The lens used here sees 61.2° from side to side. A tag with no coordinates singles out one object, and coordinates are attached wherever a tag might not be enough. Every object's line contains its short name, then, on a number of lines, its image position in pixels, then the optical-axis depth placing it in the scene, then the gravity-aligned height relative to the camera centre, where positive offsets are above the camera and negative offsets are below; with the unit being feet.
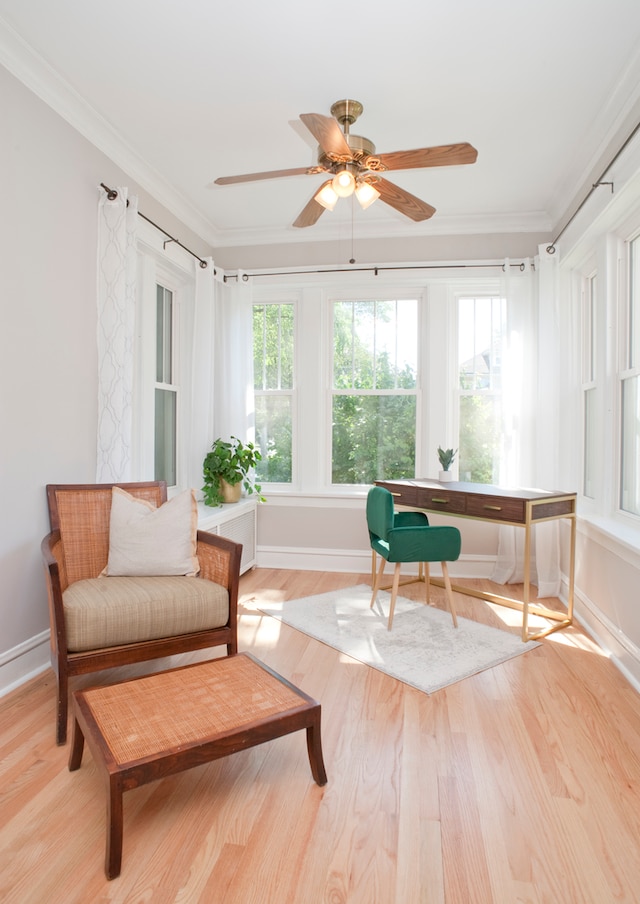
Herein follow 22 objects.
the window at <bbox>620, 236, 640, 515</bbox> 9.54 +0.86
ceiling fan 7.06 +3.95
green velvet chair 10.08 -1.81
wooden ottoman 4.64 -2.71
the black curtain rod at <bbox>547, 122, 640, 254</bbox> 8.38 +4.74
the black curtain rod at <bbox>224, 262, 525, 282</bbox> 13.88 +4.61
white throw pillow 8.36 -1.48
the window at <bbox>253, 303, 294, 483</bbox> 15.28 +1.61
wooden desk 10.09 -1.20
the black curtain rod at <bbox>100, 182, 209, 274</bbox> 9.67 +4.58
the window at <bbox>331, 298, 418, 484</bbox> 14.75 +1.50
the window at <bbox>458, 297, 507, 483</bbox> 14.28 +1.54
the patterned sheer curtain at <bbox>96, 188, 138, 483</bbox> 9.65 +1.83
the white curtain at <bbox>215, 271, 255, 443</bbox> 14.52 +2.27
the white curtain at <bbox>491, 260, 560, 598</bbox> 13.19 +1.11
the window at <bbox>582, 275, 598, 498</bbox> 11.98 +1.39
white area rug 8.71 -3.55
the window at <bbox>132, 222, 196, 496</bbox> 11.64 +1.79
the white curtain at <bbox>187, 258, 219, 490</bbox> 13.43 +1.84
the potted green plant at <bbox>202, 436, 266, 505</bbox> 13.49 -0.66
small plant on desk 12.62 -0.38
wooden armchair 6.81 -2.14
